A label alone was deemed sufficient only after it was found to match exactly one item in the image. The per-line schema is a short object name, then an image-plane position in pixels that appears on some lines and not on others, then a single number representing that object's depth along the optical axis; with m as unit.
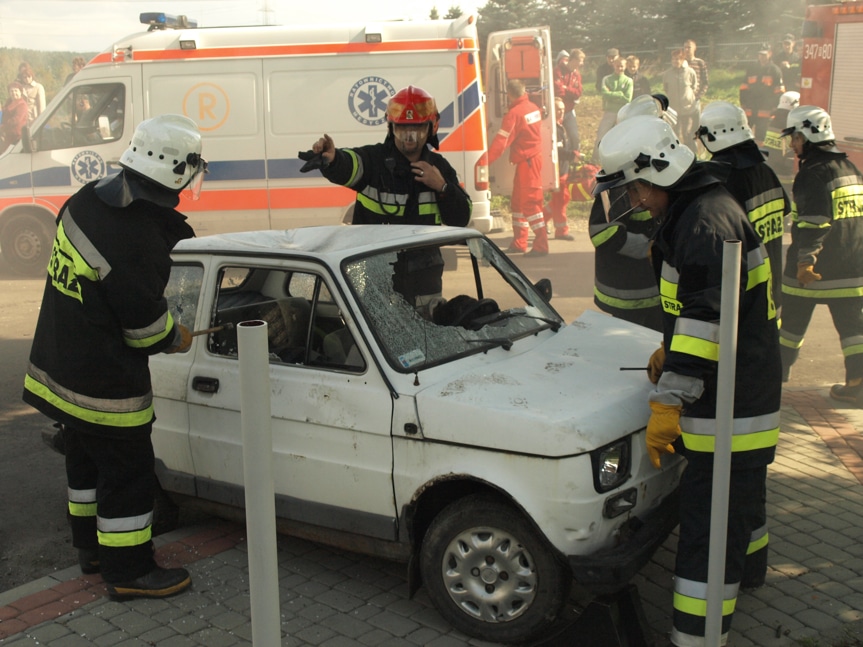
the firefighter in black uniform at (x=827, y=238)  6.37
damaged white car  3.44
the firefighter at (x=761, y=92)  19.20
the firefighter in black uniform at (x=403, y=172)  5.27
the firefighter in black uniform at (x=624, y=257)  5.40
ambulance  10.50
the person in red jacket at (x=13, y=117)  14.88
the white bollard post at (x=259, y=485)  1.95
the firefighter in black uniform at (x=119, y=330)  3.83
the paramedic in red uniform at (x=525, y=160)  12.23
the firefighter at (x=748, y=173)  5.02
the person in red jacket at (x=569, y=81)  16.81
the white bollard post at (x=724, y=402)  2.49
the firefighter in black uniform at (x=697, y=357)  3.33
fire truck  13.15
